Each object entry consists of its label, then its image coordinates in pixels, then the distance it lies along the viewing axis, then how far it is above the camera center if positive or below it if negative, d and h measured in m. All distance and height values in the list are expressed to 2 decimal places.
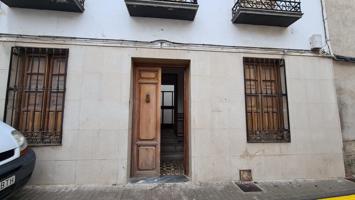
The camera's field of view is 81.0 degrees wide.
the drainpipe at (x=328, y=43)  5.12 +1.93
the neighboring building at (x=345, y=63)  5.02 +1.48
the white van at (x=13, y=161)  2.71 -0.56
